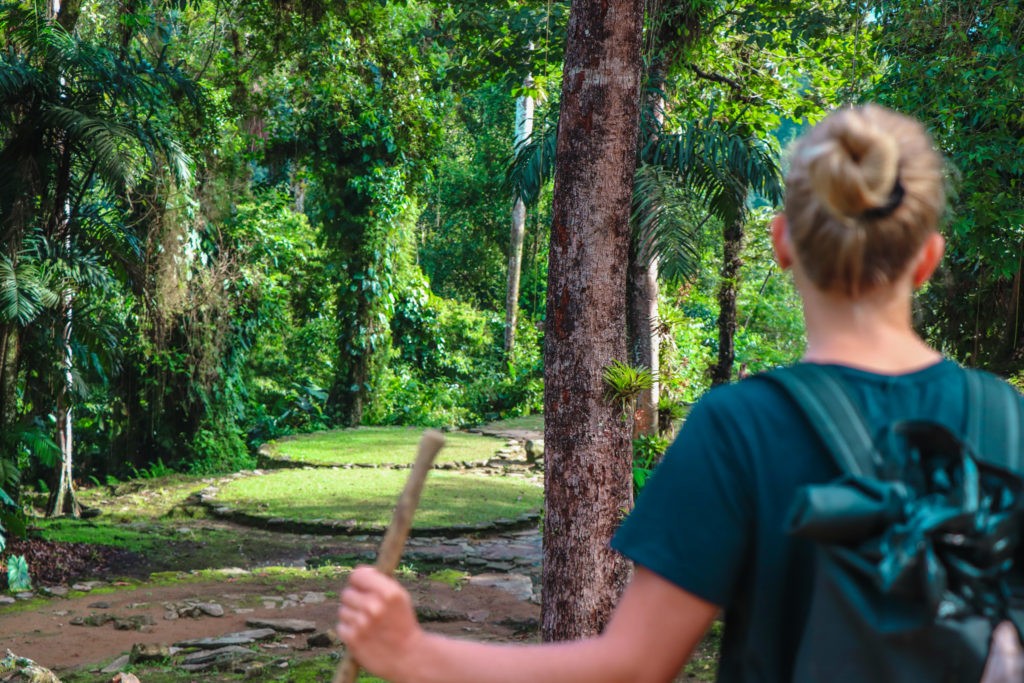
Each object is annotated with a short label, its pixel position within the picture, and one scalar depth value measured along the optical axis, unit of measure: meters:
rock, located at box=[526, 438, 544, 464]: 15.98
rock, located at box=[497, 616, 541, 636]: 7.28
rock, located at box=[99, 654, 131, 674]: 6.15
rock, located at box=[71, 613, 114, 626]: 7.59
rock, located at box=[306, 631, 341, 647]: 6.80
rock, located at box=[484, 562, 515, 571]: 9.40
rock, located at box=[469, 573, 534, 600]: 8.41
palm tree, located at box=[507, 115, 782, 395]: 8.30
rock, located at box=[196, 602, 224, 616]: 7.71
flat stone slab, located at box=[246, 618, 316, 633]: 7.17
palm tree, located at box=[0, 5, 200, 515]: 9.22
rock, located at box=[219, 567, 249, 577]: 9.16
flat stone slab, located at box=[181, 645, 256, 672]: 6.18
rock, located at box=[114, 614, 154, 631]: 7.47
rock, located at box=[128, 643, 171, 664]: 6.29
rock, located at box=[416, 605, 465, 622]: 7.45
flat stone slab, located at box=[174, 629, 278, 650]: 6.70
